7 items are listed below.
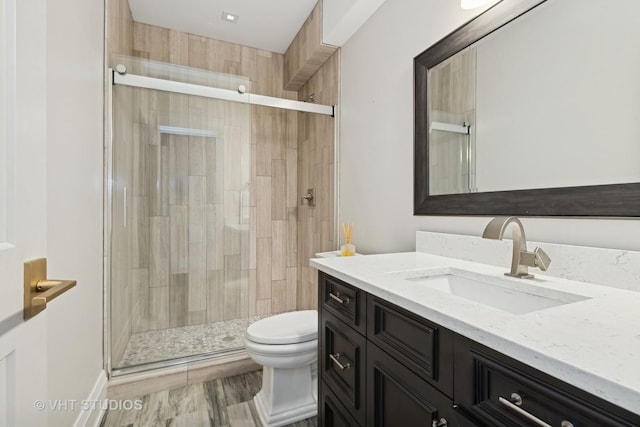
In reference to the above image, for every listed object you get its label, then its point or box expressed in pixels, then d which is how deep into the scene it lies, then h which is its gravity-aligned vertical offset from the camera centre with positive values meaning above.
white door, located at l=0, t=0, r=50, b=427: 0.51 +0.02
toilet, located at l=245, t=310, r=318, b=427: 1.56 -0.87
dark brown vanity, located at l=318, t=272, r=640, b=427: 0.48 -0.37
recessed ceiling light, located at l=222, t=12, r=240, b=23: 2.43 +1.57
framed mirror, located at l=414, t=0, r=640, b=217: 0.87 +0.36
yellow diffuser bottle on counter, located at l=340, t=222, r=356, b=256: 1.95 -0.24
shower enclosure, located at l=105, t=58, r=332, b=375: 1.87 -0.04
